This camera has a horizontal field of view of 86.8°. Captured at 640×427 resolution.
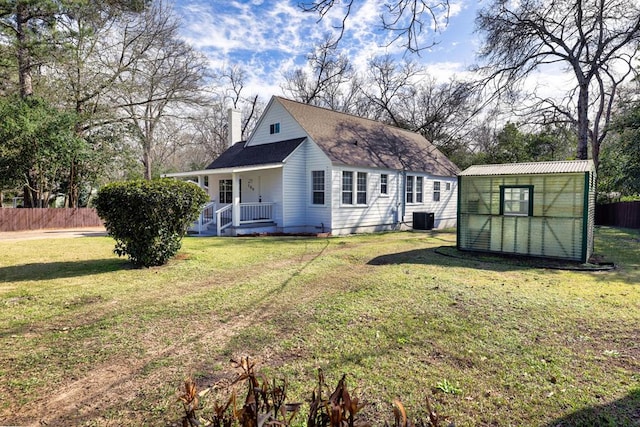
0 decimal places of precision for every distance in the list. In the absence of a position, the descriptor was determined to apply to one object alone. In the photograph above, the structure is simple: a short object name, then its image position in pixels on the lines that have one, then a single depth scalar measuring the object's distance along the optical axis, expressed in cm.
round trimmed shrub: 748
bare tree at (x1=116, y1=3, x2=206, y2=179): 2205
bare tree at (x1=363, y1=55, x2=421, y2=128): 3077
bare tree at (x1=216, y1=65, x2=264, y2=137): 3650
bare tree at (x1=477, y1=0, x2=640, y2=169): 1616
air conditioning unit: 1848
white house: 1539
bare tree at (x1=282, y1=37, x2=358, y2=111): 3297
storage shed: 887
